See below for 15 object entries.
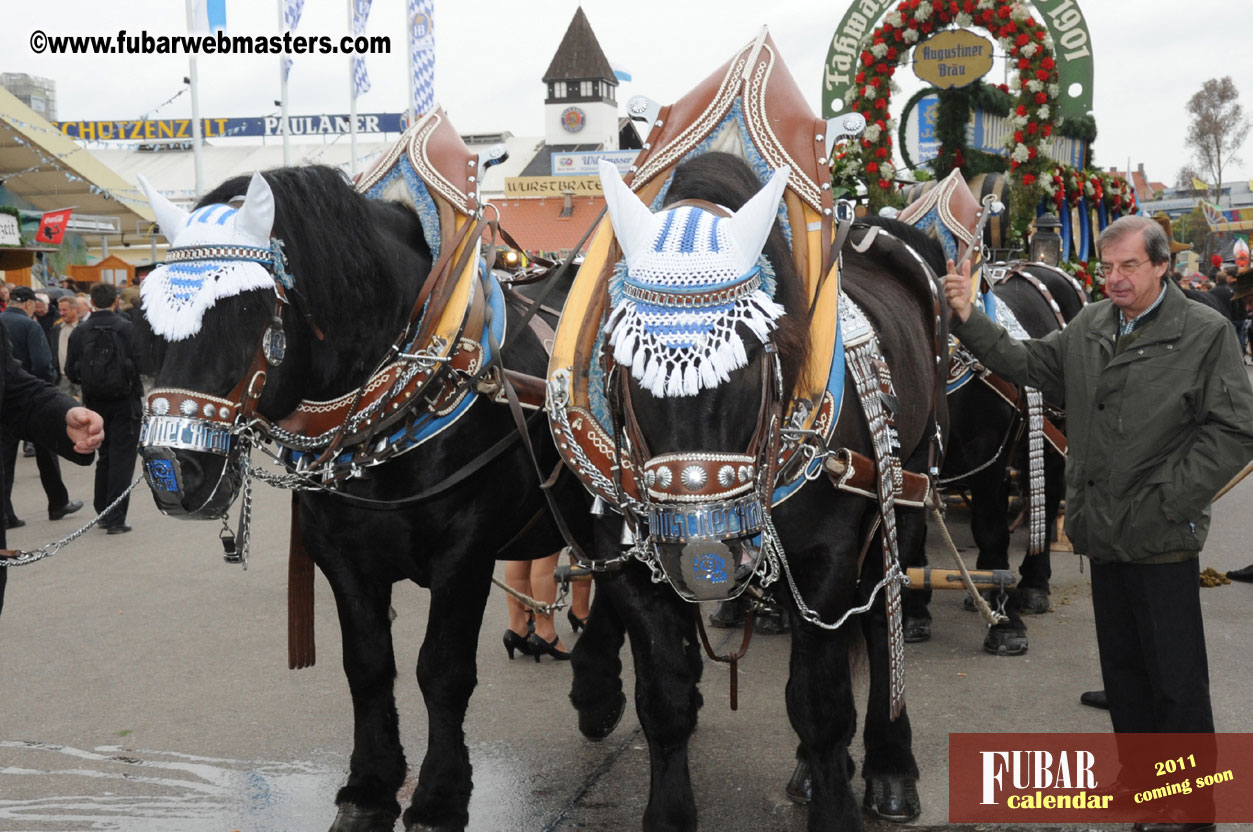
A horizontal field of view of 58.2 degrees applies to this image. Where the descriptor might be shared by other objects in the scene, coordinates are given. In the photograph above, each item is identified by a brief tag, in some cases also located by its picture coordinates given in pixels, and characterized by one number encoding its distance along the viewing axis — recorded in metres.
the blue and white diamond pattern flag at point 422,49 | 25.86
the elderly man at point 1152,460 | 3.29
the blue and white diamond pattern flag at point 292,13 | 22.14
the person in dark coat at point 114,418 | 9.04
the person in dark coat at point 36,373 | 9.54
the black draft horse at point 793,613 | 2.95
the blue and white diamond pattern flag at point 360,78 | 25.81
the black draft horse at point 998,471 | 5.60
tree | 57.53
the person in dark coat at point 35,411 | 3.64
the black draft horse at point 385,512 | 3.09
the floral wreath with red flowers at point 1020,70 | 7.97
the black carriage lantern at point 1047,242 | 7.77
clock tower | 57.66
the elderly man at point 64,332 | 11.68
